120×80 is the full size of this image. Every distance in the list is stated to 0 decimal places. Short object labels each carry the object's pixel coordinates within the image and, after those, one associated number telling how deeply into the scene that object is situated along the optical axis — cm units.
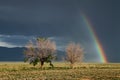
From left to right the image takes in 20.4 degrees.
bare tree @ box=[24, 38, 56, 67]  11112
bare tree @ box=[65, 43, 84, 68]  12138
